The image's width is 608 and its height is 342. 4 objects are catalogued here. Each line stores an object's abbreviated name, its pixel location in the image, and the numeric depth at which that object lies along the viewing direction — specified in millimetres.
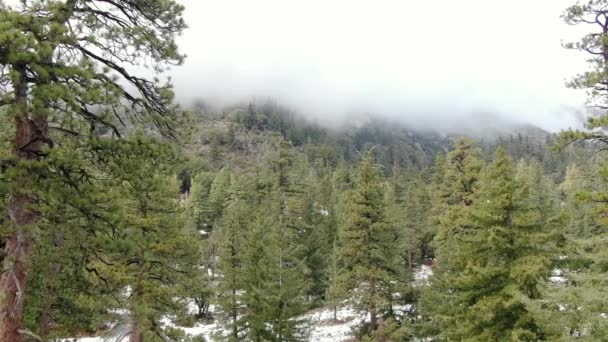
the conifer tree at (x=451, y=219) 23027
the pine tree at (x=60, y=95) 7242
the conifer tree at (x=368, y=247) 23438
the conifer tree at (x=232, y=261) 28641
